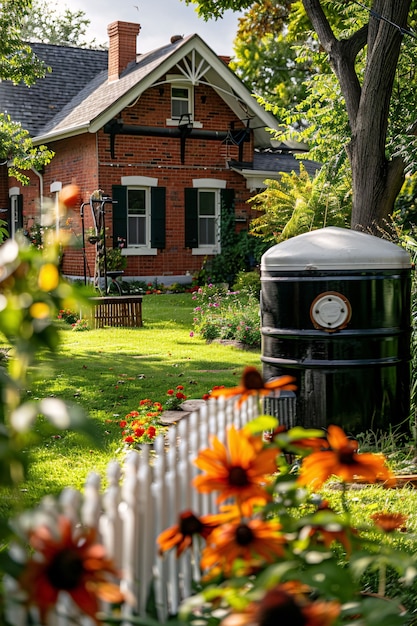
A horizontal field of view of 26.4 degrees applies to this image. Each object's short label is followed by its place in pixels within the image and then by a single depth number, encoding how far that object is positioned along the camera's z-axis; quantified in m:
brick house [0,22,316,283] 20.73
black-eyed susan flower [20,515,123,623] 1.45
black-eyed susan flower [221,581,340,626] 1.33
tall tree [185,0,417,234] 10.81
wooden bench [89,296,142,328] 14.58
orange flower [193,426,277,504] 2.02
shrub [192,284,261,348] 12.37
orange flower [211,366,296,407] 2.36
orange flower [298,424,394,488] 2.09
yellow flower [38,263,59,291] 1.66
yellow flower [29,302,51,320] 1.68
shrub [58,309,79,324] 15.25
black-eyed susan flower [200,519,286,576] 1.90
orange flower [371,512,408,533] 2.49
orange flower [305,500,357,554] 2.15
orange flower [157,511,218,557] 2.12
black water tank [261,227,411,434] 6.16
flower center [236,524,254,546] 1.91
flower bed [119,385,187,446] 6.09
